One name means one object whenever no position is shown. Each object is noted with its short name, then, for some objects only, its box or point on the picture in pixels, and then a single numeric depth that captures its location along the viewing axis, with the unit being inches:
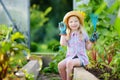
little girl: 142.4
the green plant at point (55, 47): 239.3
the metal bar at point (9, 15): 242.9
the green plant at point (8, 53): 88.5
